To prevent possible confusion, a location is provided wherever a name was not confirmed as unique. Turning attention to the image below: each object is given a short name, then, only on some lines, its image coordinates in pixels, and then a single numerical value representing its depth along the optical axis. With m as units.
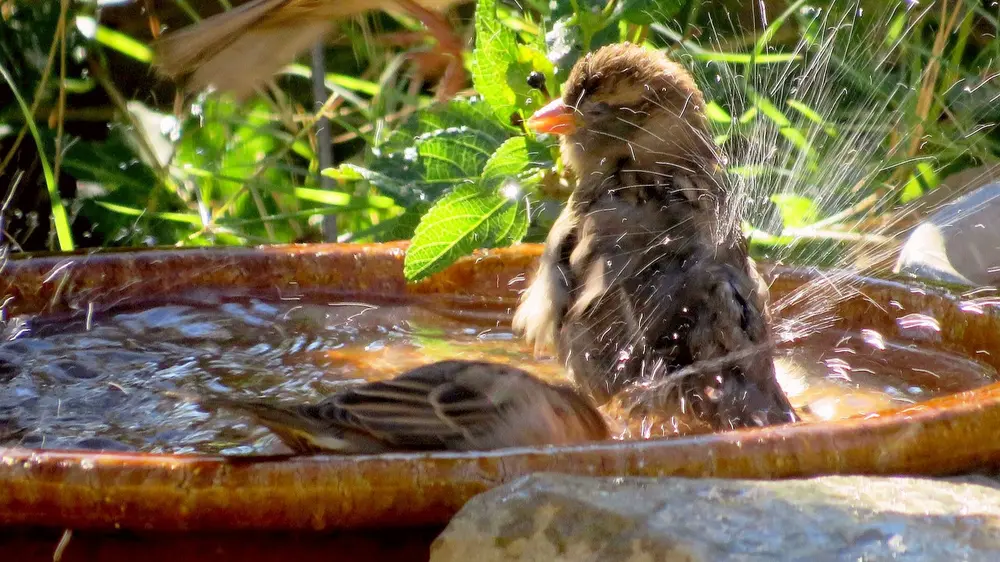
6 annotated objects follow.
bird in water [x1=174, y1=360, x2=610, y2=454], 3.47
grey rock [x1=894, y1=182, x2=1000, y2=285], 6.36
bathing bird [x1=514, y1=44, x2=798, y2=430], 4.51
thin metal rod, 8.26
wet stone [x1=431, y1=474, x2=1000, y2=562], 2.66
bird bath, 2.92
